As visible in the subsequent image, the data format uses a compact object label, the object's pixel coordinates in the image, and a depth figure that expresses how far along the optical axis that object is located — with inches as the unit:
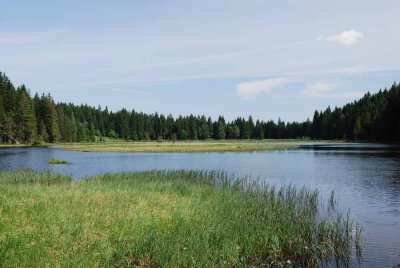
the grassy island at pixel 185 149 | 3868.1
